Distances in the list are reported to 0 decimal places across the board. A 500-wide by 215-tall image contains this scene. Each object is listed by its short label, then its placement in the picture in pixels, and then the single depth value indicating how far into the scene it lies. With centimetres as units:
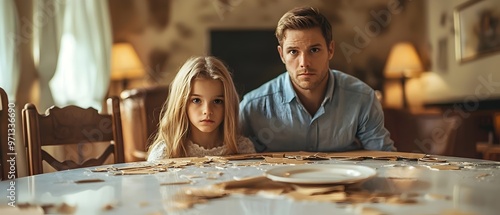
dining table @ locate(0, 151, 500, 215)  63
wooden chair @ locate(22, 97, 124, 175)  125
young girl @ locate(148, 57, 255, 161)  134
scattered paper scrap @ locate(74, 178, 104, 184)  85
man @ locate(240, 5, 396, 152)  151
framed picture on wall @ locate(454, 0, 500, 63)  341
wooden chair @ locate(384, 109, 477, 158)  330
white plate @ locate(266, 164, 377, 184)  72
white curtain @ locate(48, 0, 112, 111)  333
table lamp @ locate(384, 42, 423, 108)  406
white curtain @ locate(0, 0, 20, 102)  299
